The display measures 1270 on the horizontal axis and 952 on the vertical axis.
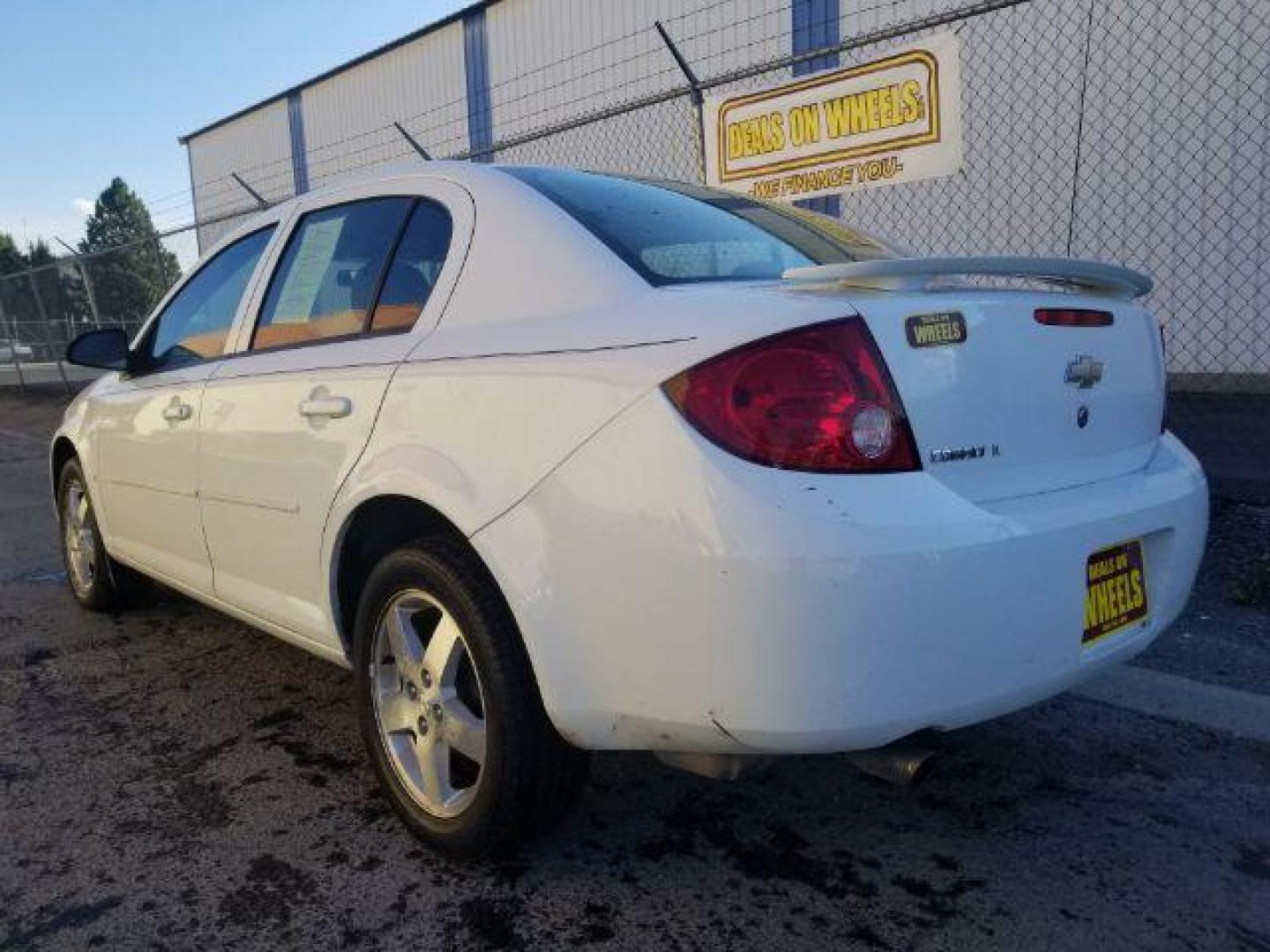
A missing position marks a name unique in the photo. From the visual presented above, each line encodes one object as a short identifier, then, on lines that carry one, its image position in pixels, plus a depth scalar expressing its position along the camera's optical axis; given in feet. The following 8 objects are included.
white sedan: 5.84
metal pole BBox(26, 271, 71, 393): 54.49
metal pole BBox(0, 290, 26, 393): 57.06
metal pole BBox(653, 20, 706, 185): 19.38
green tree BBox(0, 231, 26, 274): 236.04
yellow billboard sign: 17.31
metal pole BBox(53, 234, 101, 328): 48.34
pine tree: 43.65
